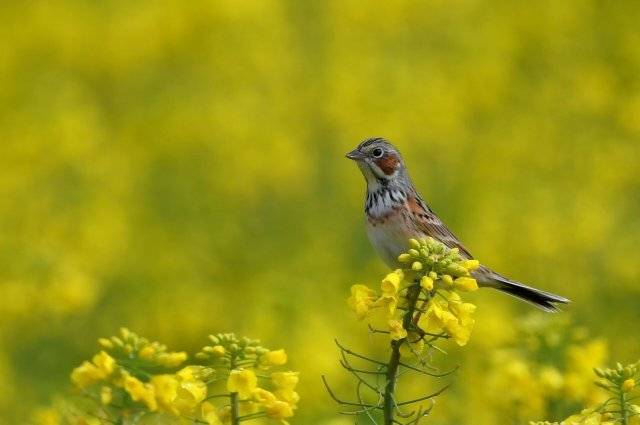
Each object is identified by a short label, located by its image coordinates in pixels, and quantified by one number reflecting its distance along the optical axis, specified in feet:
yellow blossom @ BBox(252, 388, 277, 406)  24.47
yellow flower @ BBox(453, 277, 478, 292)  23.90
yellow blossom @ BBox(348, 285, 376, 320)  24.12
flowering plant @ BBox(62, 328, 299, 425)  24.43
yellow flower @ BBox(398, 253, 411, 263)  24.14
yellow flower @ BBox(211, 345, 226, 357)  24.48
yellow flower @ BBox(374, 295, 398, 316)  23.97
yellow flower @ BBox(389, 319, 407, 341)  23.31
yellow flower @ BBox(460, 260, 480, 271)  24.21
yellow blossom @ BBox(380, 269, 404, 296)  23.84
